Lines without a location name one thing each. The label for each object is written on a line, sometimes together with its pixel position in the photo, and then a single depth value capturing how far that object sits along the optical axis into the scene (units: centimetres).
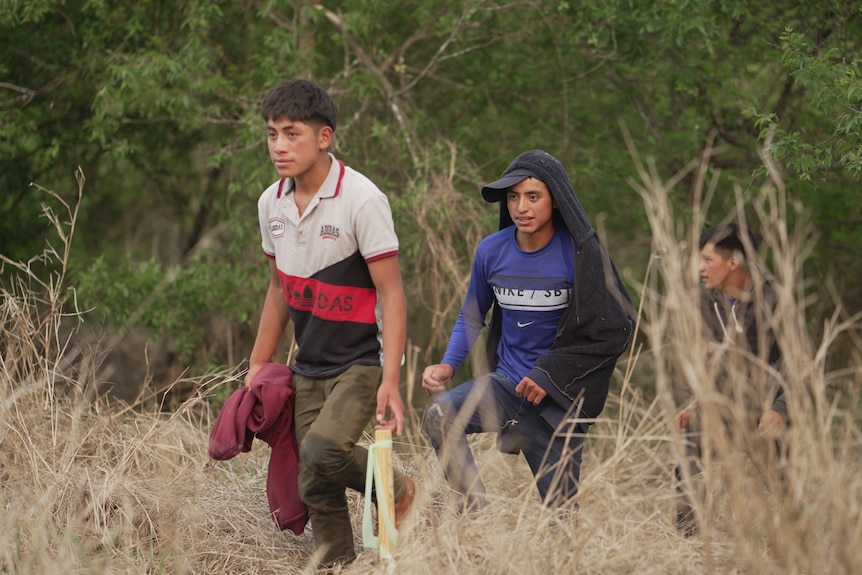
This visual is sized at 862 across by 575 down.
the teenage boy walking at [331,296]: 774
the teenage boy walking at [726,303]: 909
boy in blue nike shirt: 784
